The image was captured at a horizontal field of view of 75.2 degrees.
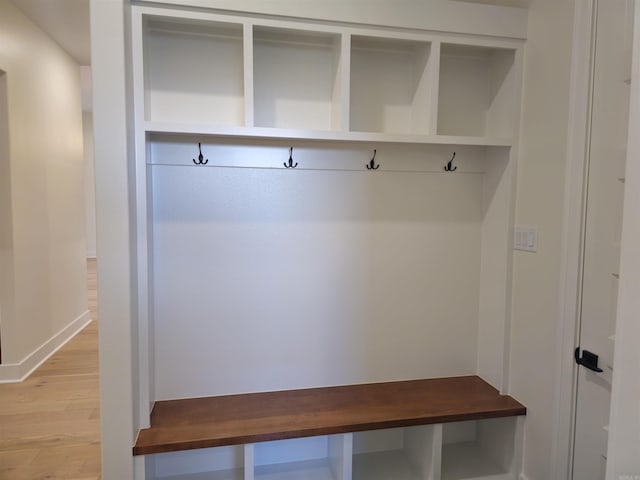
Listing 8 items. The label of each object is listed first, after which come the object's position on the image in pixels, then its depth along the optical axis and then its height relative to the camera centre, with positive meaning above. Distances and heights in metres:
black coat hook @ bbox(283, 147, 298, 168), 2.03 +0.24
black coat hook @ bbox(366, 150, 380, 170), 2.12 +0.24
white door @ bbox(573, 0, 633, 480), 1.47 -0.04
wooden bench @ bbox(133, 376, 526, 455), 1.71 -0.91
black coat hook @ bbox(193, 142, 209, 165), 1.93 +0.23
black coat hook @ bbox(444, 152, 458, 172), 2.19 +0.25
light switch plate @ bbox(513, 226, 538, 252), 1.88 -0.12
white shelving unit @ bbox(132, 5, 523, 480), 1.90 -0.08
